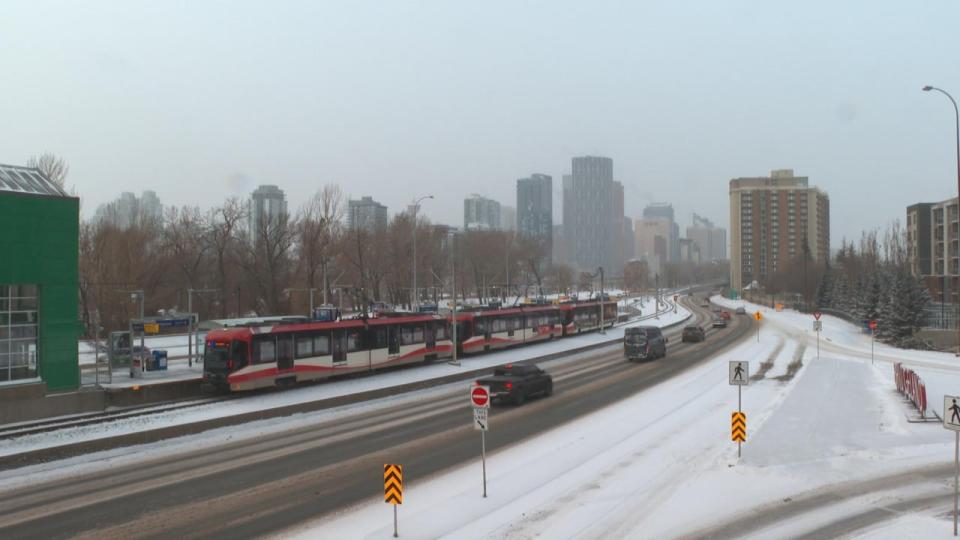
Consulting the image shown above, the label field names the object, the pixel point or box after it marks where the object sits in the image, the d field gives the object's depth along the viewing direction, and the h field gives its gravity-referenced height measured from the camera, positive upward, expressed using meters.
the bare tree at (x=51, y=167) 56.03 +9.79
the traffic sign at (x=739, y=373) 18.80 -2.86
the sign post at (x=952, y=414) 12.23 -2.68
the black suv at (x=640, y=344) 39.34 -4.17
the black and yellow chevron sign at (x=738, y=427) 16.17 -3.77
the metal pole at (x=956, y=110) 29.91 +7.27
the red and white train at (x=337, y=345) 26.77 -3.30
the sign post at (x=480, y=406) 14.15 -2.80
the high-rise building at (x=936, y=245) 96.81 +4.16
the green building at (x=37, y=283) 23.67 -0.02
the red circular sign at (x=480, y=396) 14.27 -2.60
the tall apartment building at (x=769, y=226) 193.88 +13.73
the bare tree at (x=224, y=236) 64.25 +4.48
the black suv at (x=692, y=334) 51.97 -4.80
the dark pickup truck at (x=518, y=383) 24.56 -4.08
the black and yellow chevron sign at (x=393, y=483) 11.48 -3.58
